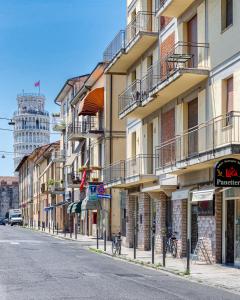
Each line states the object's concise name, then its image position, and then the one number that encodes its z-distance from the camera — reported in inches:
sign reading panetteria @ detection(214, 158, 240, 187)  746.8
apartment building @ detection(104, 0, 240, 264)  876.6
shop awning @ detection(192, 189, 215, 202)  880.9
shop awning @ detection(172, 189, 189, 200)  1000.6
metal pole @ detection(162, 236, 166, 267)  872.1
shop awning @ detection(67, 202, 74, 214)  2223.9
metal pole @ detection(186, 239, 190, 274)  772.8
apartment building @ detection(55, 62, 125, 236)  1795.0
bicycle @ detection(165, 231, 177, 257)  1058.7
